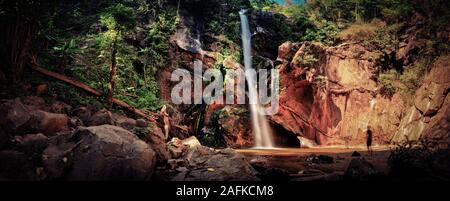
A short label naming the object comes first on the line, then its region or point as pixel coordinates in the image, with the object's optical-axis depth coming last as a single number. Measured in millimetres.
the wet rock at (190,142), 12734
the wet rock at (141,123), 10532
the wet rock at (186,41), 20406
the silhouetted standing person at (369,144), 11765
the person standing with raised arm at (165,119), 14047
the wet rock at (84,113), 10192
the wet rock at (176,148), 10164
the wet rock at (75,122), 9055
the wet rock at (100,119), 9881
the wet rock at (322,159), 9358
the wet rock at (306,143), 16719
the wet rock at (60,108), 9814
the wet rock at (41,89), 10334
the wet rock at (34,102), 9211
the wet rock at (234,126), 18797
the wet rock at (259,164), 8338
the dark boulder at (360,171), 5898
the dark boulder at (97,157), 6125
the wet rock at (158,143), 9148
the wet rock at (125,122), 10445
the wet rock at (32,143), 6613
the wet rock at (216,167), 6991
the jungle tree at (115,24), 12602
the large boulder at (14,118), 6883
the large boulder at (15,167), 5630
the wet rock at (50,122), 7934
